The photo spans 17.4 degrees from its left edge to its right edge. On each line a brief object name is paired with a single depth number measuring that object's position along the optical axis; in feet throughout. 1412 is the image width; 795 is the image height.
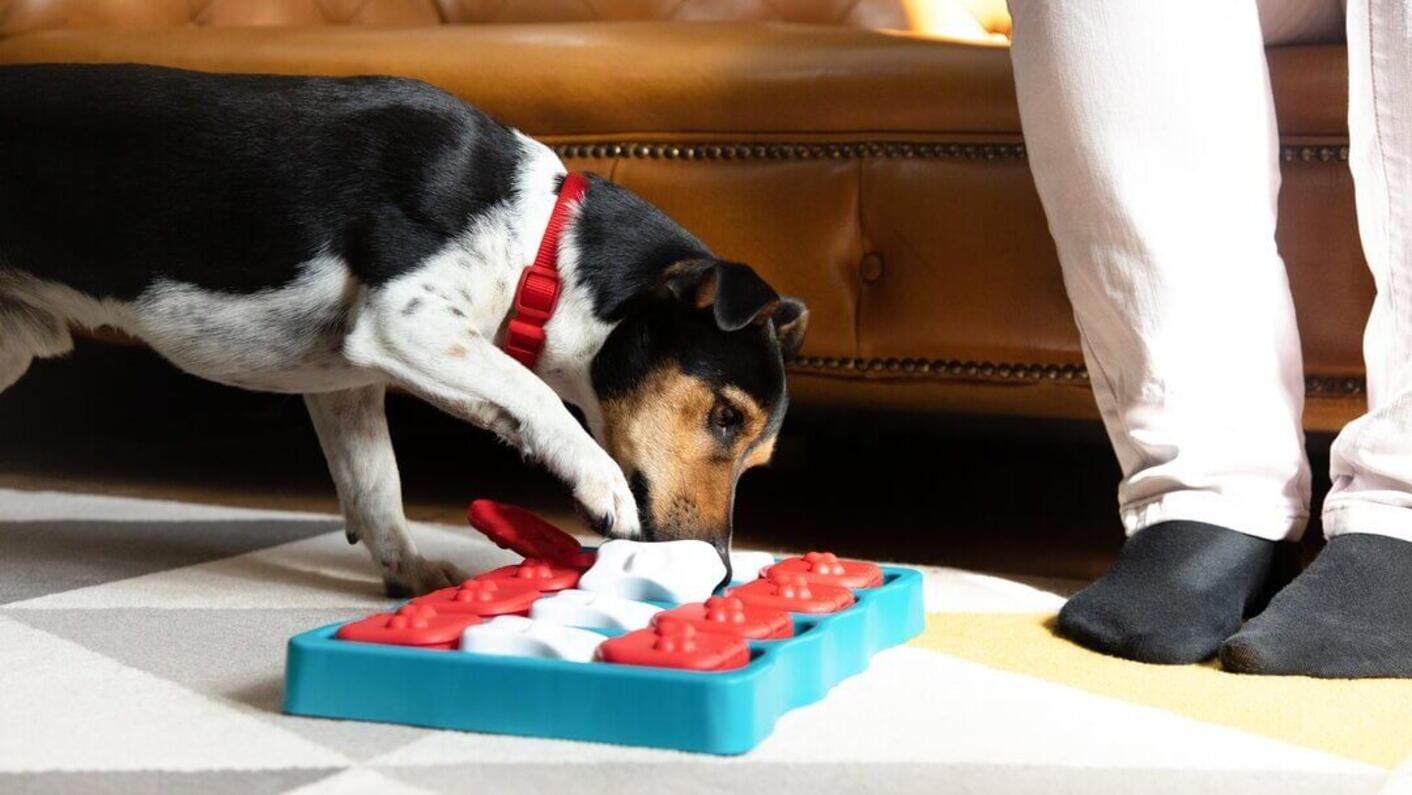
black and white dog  8.80
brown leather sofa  9.22
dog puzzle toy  7.47
